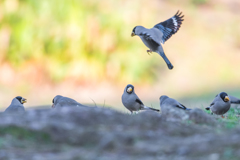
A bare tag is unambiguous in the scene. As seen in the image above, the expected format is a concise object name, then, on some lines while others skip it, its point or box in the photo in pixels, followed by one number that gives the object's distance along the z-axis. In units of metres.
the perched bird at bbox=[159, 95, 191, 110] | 13.48
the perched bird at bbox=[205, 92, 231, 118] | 13.88
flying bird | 13.90
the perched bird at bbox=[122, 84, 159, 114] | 15.01
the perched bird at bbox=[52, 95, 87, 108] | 14.14
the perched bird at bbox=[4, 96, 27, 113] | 14.40
